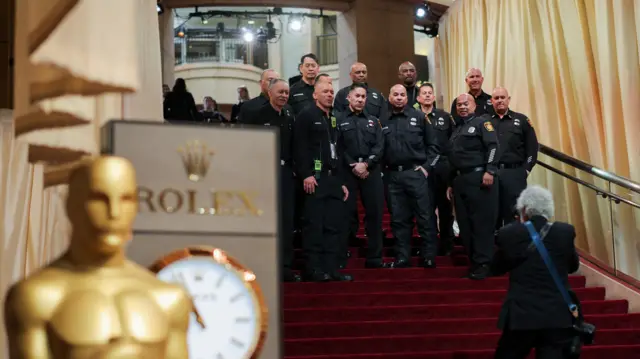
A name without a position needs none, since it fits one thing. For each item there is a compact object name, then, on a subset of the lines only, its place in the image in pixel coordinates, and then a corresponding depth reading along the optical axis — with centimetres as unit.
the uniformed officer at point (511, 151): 754
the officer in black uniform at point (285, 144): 671
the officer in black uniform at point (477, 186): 706
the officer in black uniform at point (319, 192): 664
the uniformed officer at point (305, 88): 804
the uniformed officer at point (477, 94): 844
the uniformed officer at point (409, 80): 893
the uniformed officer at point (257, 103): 681
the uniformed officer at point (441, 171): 784
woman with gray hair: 450
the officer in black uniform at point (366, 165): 708
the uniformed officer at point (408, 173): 721
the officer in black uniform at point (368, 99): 795
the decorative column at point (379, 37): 1269
